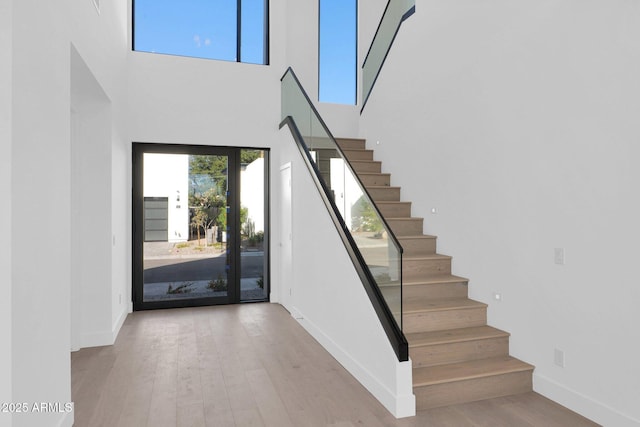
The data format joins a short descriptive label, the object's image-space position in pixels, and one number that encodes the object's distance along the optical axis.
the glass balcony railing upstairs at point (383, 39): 5.85
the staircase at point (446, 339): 3.32
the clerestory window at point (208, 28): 6.82
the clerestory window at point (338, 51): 8.24
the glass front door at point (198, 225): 6.46
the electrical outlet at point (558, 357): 3.27
